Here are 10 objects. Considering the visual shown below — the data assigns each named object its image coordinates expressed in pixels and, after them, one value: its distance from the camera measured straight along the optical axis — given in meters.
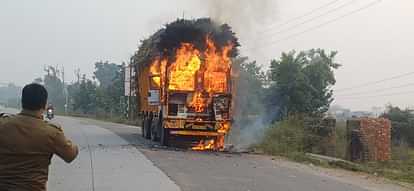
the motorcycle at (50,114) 47.94
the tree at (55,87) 126.21
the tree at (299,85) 37.94
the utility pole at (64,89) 120.66
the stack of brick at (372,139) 20.30
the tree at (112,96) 69.84
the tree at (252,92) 34.41
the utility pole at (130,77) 31.93
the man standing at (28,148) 4.77
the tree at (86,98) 86.44
